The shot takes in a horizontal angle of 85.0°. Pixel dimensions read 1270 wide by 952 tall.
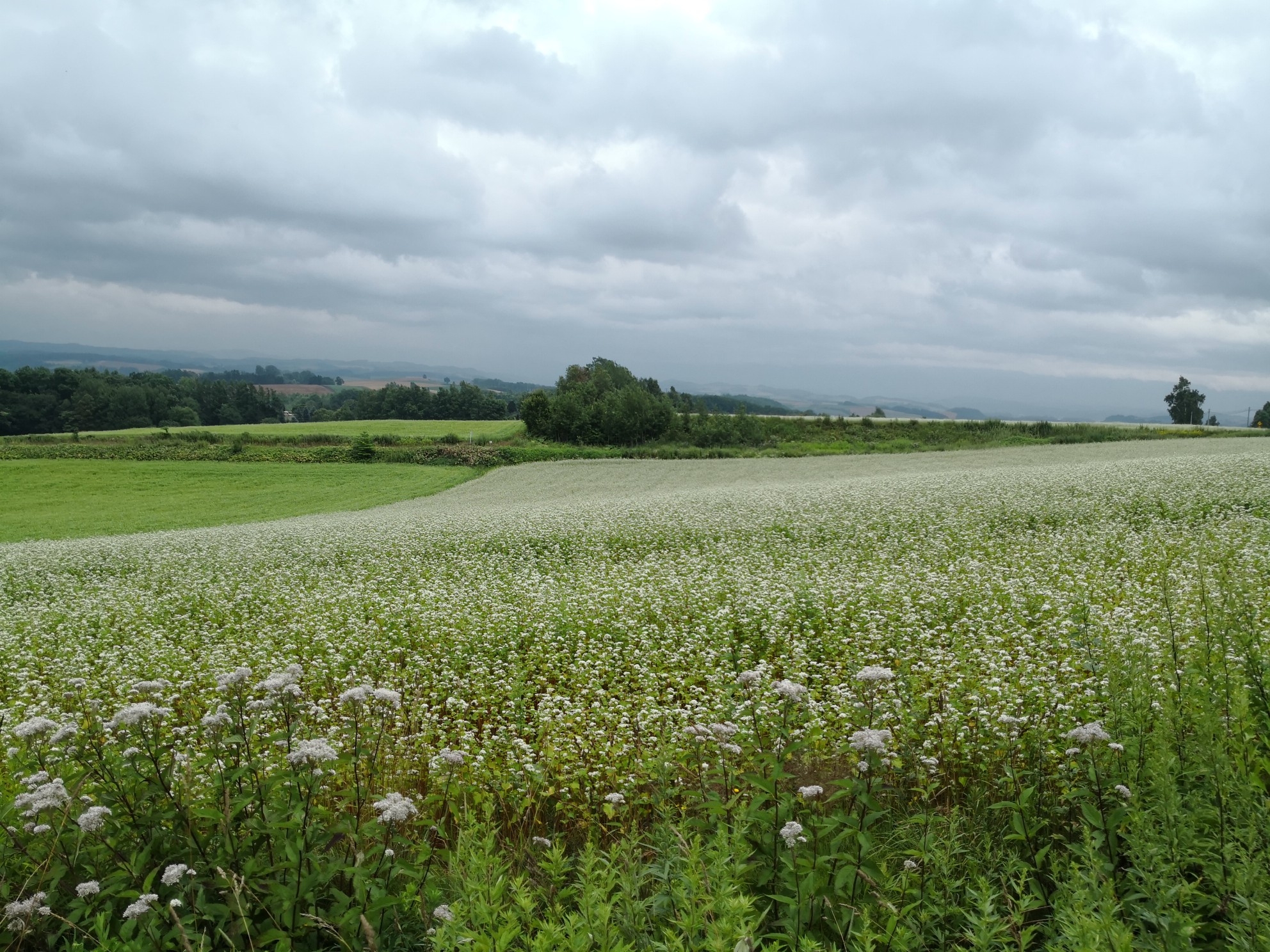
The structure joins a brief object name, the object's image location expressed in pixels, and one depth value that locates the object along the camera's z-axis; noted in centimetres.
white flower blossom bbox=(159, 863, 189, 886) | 309
